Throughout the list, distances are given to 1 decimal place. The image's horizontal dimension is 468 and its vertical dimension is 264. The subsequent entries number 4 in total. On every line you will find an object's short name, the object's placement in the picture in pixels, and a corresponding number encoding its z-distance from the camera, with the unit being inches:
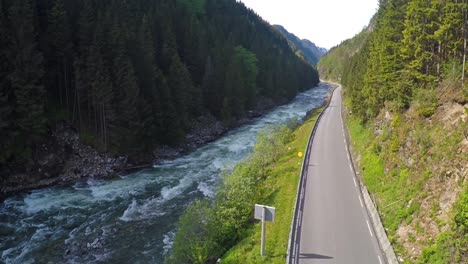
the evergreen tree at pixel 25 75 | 1237.1
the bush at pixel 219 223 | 695.7
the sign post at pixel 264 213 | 581.3
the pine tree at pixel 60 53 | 1480.1
